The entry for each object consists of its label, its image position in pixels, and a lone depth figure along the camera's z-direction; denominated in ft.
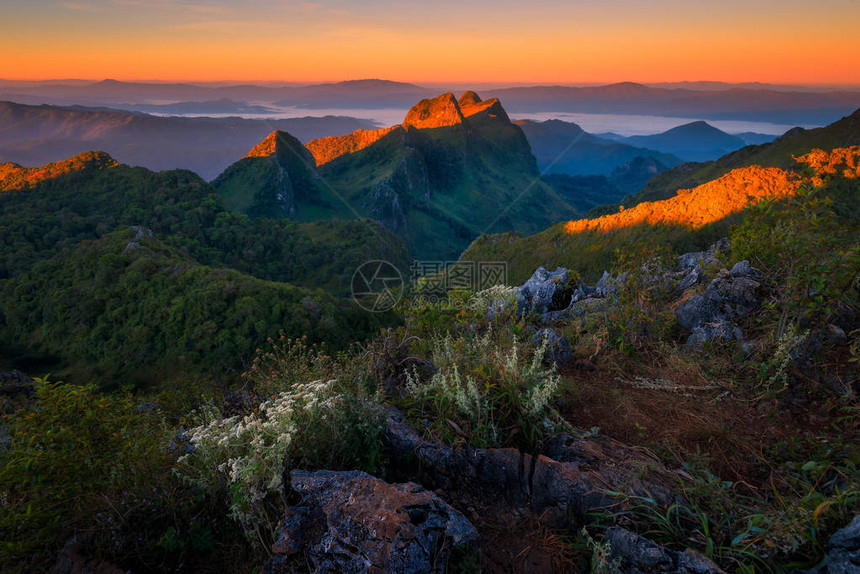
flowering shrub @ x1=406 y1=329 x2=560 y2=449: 11.91
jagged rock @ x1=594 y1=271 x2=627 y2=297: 23.53
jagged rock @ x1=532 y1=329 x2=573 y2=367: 18.94
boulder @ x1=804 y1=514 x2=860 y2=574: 7.30
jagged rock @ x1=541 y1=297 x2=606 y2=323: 25.81
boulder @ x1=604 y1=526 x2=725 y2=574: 8.00
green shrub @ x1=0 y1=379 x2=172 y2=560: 10.00
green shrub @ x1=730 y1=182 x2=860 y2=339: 14.44
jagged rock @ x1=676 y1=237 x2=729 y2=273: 24.97
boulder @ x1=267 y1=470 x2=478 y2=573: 8.47
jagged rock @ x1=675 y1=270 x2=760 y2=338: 20.59
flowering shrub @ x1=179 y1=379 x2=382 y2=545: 9.88
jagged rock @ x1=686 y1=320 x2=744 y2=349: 18.69
